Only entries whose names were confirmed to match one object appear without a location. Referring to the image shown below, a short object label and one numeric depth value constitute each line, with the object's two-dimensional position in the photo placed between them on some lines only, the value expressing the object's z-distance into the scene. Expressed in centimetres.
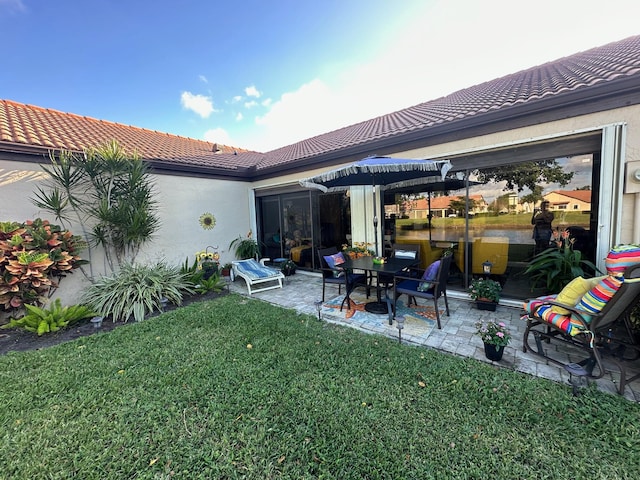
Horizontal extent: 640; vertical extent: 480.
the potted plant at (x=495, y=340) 285
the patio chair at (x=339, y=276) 471
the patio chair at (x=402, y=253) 498
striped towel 634
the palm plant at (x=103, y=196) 520
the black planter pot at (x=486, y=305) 440
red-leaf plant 427
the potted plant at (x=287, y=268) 779
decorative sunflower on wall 784
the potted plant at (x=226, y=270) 813
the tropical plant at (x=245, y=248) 848
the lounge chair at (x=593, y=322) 240
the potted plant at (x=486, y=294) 438
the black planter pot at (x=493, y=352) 288
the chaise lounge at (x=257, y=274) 624
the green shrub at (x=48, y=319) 415
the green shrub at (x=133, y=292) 486
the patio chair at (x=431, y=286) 372
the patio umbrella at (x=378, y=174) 395
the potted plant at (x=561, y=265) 378
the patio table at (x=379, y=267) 427
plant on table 557
